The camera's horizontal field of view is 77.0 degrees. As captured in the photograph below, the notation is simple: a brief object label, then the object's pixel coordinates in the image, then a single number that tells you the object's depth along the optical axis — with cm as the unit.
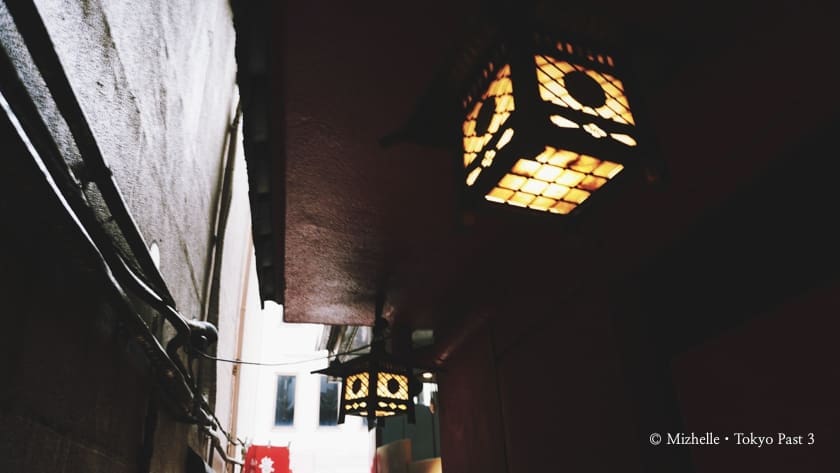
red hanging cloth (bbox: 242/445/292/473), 1466
